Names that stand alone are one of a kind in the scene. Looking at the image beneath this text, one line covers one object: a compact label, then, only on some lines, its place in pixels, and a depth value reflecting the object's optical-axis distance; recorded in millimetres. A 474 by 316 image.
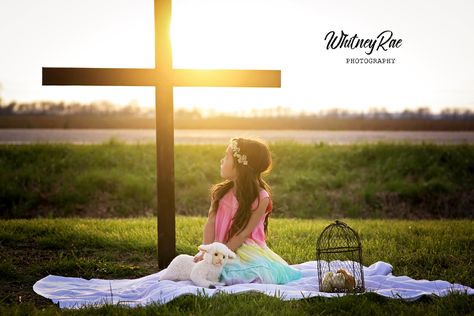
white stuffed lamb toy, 5824
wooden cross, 7066
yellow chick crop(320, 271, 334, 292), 5852
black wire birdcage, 5805
